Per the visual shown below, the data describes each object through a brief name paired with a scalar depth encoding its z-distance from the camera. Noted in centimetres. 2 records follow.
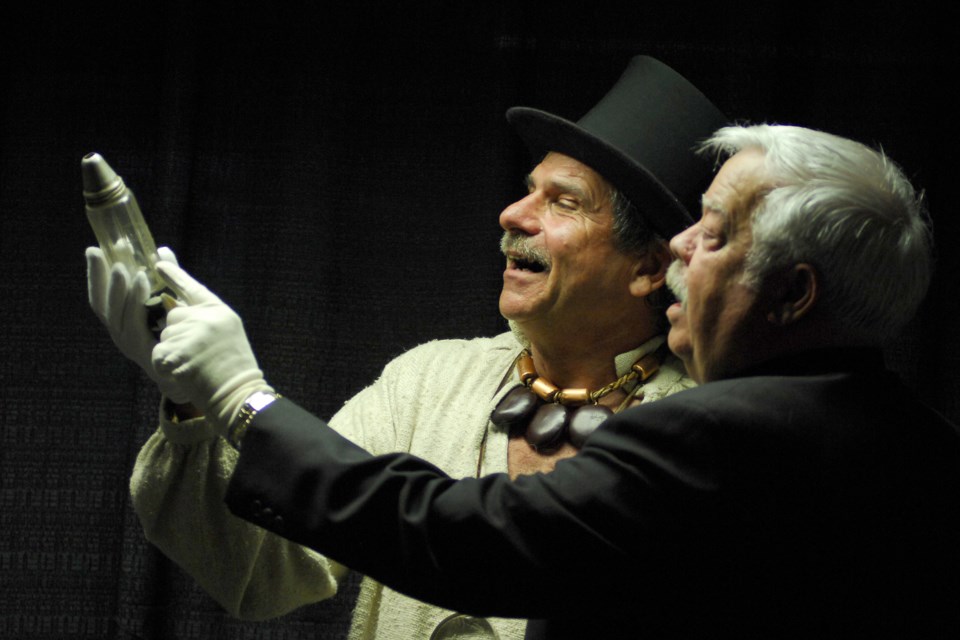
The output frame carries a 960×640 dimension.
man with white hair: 222
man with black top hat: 278
